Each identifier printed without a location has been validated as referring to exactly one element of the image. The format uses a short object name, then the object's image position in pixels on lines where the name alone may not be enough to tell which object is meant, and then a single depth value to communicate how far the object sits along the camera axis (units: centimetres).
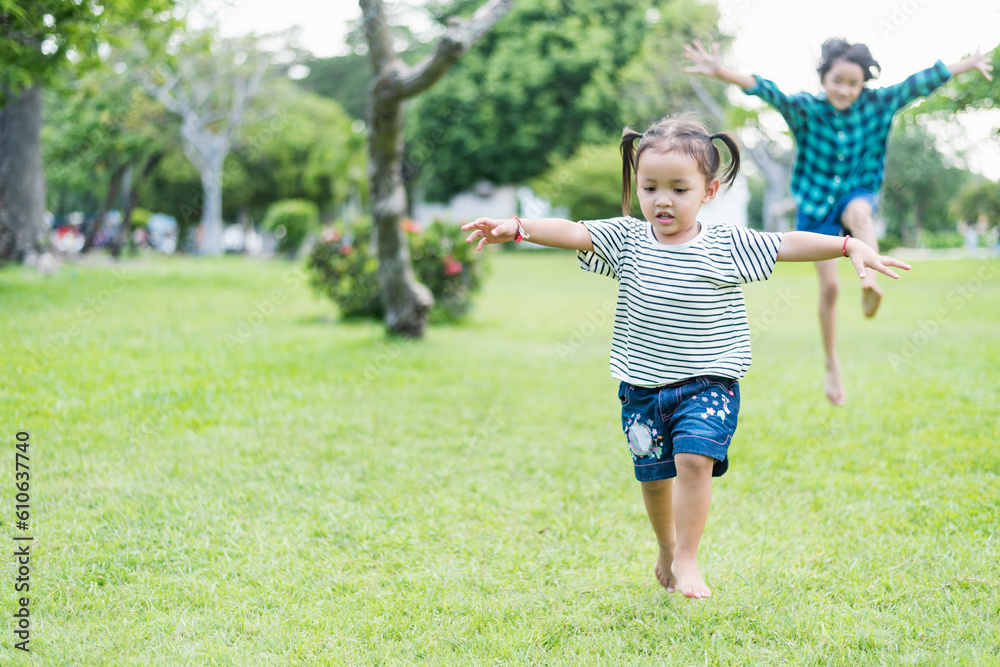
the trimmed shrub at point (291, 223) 1888
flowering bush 915
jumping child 407
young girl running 239
